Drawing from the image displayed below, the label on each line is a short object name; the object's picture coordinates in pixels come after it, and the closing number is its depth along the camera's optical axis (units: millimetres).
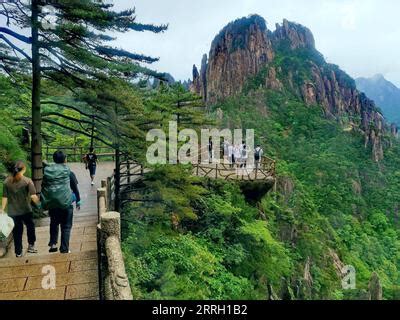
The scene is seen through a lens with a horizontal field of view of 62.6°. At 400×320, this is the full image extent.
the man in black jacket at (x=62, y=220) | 5229
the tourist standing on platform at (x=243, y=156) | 17908
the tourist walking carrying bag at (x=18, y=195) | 5379
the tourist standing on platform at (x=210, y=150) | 19603
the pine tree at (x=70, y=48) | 8664
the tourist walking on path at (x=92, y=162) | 13394
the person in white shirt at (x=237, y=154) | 18439
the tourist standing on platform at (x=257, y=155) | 17125
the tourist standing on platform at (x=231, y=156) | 18516
